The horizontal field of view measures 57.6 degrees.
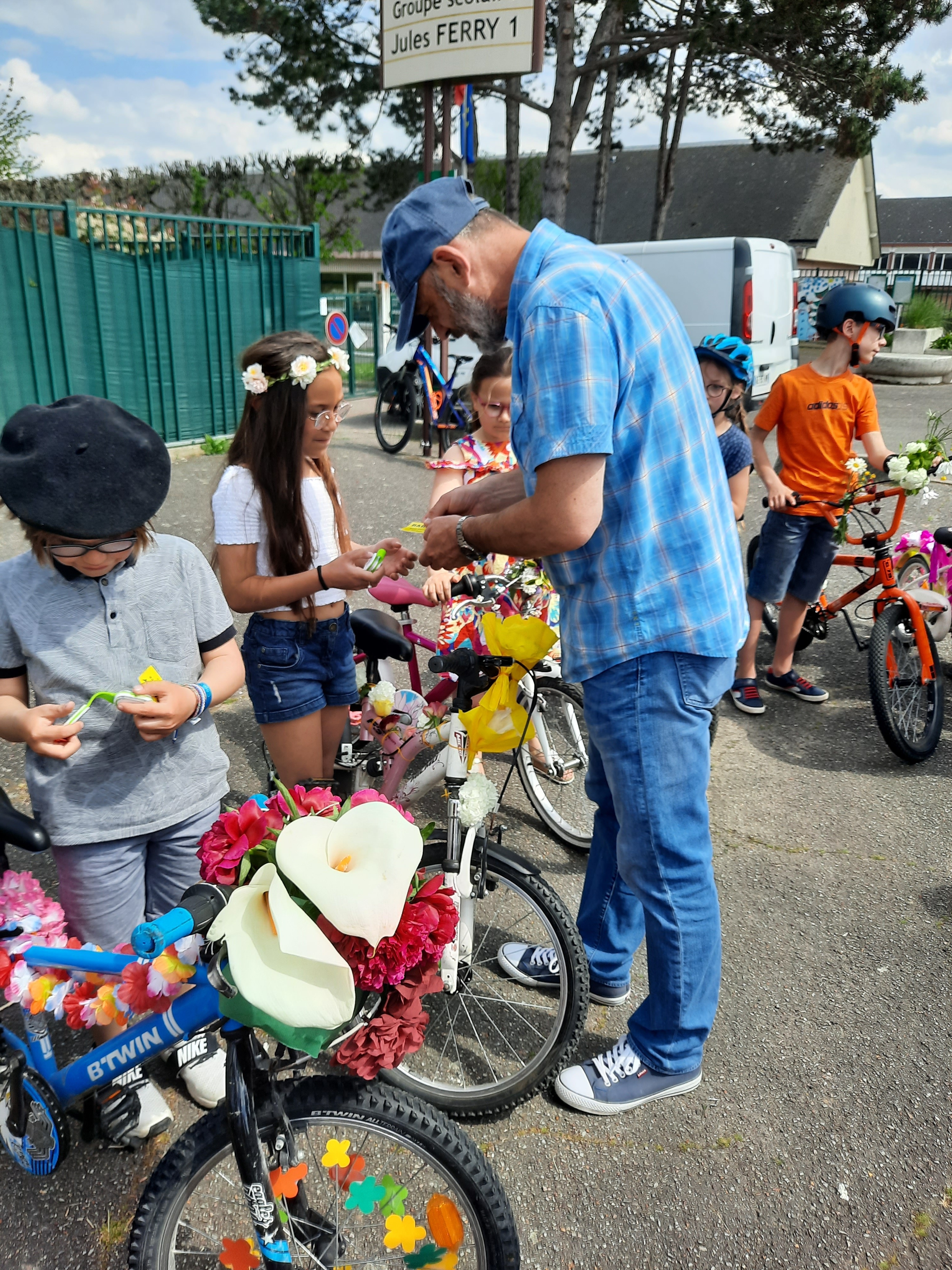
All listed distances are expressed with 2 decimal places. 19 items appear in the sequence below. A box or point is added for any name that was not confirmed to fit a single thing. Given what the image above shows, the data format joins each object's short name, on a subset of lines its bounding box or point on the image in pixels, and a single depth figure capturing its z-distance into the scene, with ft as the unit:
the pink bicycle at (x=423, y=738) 9.53
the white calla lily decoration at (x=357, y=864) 3.53
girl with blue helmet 12.48
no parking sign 16.34
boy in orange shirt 14.73
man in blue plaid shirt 5.57
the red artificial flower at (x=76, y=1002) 5.68
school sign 28.73
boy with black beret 5.79
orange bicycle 13.60
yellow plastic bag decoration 7.10
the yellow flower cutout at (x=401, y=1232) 4.81
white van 36.04
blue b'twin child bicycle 4.67
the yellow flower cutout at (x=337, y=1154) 4.60
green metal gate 27.63
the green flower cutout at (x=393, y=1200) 4.85
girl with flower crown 8.56
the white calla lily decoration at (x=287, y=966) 3.52
